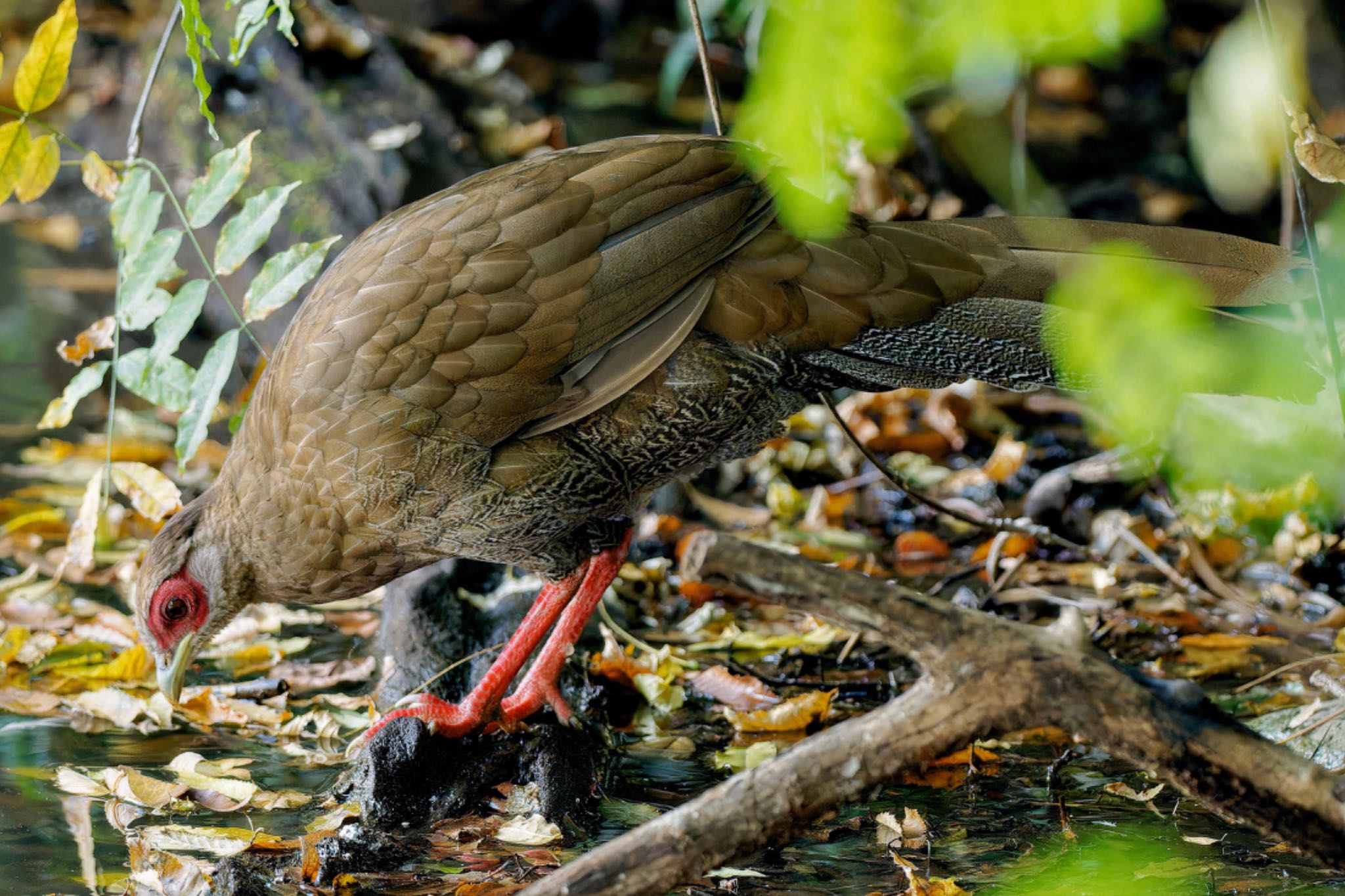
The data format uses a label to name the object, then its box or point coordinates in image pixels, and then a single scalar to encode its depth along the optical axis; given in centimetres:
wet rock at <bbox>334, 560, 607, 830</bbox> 577
